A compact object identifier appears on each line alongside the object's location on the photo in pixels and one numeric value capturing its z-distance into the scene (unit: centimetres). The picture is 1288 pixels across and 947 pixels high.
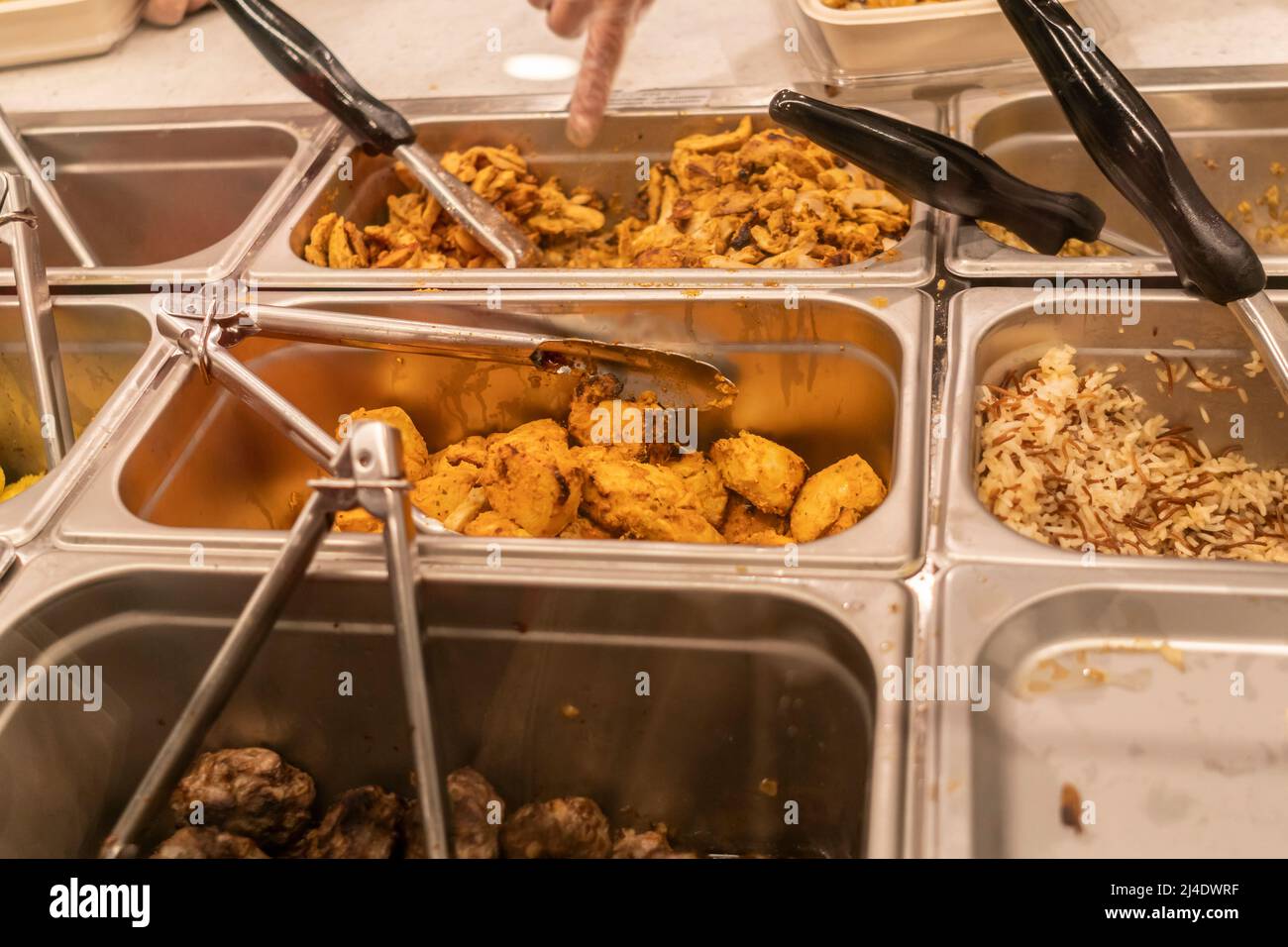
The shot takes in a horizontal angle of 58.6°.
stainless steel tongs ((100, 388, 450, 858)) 32
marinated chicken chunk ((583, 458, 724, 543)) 43
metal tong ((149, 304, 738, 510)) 44
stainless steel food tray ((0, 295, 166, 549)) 45
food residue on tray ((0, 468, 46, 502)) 54
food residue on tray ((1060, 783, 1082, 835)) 34
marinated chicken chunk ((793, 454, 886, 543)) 44
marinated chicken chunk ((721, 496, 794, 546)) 47
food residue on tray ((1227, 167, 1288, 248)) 56
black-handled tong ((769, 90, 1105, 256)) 46
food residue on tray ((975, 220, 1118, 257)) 52
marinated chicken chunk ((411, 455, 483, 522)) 46
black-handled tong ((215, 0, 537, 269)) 56
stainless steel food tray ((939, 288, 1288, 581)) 45
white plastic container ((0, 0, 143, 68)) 68
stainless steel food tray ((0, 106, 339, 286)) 62
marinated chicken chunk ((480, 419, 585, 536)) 44
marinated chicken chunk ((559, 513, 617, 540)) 45
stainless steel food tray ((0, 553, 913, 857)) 38
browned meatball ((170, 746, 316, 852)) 39
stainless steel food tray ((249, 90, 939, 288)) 51
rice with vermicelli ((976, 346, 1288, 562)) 42
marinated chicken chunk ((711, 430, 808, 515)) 46
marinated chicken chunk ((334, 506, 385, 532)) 45
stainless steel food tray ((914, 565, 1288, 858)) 33
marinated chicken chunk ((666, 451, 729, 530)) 47
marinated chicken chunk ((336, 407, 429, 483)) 48
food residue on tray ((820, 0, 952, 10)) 61
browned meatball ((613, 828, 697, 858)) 39
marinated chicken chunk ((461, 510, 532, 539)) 43
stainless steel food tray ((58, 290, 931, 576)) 42
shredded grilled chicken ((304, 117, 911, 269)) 52
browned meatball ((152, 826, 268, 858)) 37
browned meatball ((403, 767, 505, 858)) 38
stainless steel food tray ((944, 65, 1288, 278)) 56
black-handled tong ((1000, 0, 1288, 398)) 42
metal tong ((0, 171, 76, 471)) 46
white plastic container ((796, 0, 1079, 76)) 57
